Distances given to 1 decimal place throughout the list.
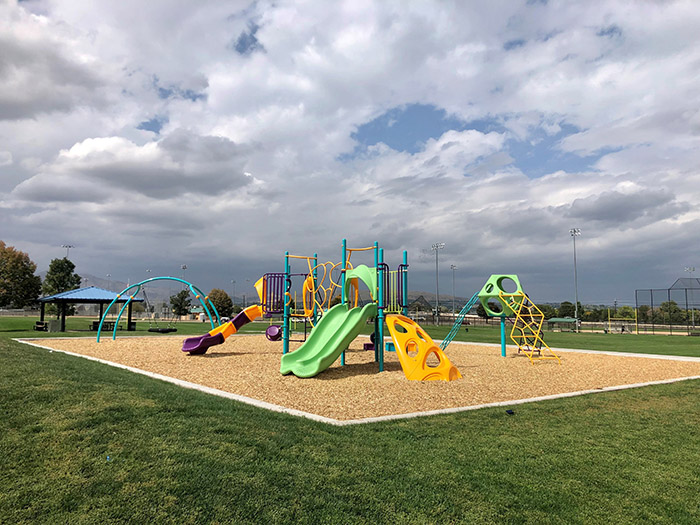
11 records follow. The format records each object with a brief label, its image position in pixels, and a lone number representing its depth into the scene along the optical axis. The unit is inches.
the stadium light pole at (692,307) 1752.3
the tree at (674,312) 1900.8
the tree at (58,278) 2096.5
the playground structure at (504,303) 679.7
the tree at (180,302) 3022.9
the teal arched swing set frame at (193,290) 805.4
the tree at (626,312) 3137.3
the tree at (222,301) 3061.0
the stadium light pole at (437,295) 2185.3
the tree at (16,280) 1148.5
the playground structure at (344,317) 437.4
